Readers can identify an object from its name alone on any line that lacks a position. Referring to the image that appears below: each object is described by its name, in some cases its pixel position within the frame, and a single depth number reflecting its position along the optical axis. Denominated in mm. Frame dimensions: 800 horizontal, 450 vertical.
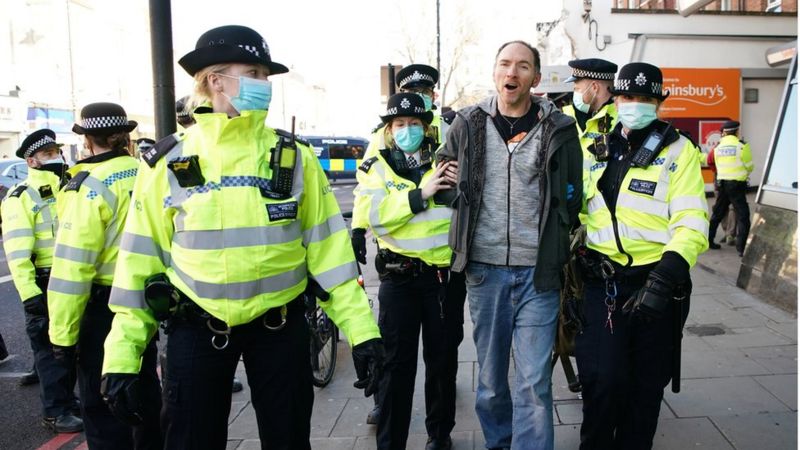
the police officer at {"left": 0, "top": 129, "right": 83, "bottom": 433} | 4719
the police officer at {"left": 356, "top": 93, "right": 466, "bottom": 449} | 3652
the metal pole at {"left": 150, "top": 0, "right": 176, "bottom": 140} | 4633
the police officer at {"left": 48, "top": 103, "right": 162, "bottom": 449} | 3336
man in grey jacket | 3135
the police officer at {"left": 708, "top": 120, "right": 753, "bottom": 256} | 9906
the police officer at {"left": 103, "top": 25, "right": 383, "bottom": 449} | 2402
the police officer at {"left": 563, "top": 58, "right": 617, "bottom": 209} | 5031
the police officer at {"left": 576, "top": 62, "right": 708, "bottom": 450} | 3211
